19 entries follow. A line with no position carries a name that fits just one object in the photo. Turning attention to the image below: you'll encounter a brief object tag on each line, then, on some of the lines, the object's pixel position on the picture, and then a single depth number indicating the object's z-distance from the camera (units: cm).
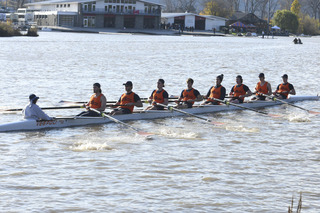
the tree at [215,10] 16450
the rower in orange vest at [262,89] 2414
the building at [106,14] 12188
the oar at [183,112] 1959
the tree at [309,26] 17012
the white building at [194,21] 14250
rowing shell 1728
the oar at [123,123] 1709
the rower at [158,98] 2048
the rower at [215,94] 2219
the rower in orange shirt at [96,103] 1852
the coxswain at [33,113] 1727
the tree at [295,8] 16450
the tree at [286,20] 15312
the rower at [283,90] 2526
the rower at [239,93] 2300
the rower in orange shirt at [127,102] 1928
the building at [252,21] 15250
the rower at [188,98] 2125
